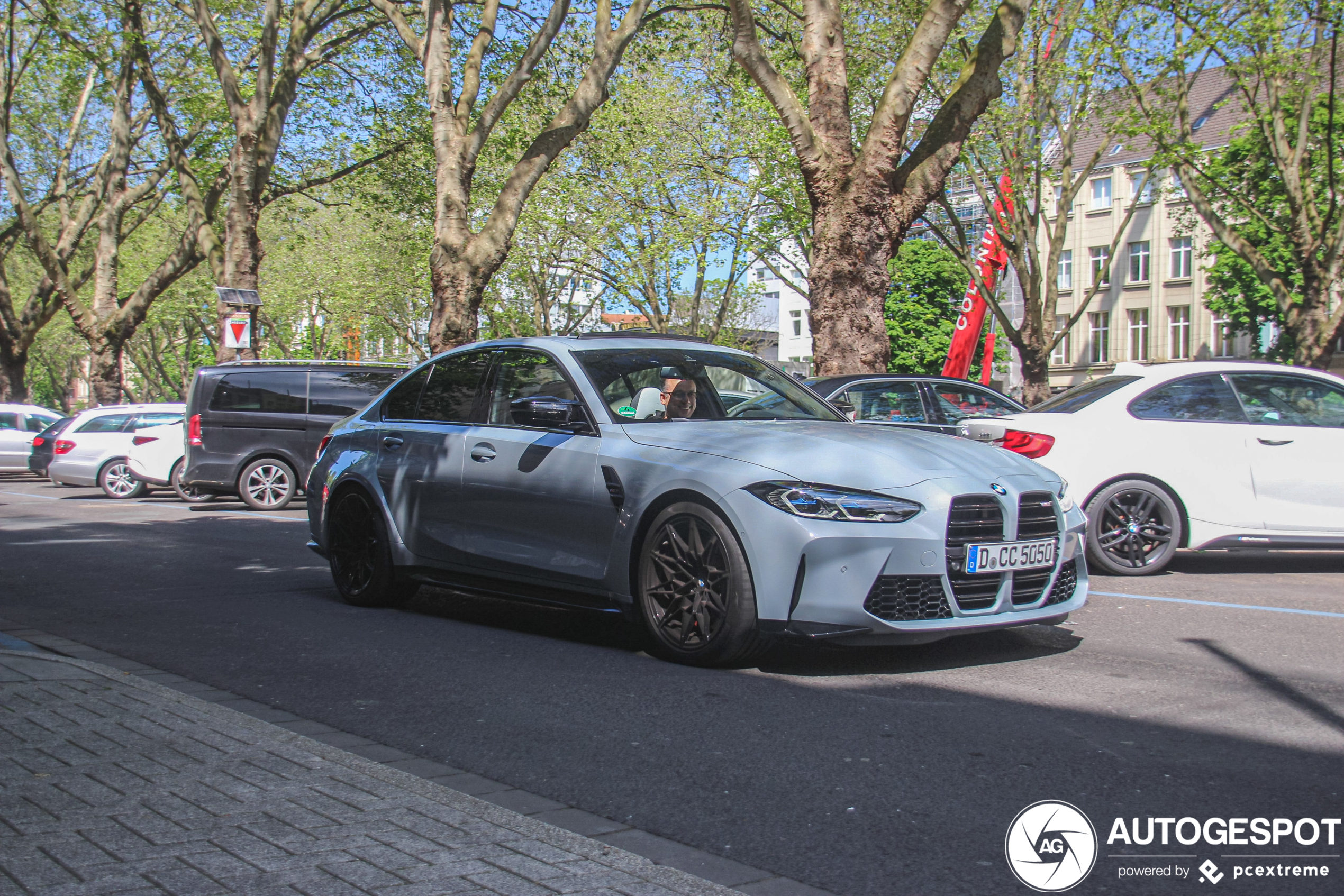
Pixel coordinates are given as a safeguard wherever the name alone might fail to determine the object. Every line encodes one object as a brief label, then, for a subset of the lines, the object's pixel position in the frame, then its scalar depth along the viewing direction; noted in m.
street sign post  21.73
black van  17.02
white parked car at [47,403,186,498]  21.73
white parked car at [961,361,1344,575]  9.02
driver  6.51
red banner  34.25
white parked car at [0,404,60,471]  28.48
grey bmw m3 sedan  5.30
